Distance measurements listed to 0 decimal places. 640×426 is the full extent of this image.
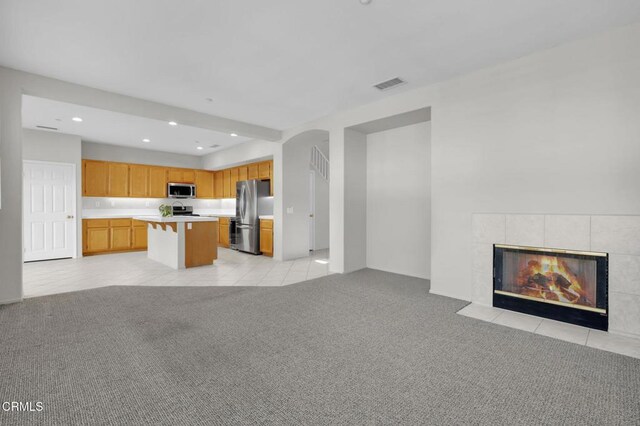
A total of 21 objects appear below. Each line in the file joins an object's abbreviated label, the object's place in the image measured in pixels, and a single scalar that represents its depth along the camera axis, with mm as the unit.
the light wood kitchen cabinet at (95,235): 6840
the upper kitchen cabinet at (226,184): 8579
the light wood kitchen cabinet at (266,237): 6764
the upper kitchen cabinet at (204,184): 8984
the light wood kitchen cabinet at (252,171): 7520
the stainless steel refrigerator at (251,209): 7012
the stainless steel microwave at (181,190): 8266
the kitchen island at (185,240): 5441
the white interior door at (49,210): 6043
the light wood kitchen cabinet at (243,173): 7855
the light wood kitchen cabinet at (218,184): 8969
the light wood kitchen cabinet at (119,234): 7238
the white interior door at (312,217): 7789
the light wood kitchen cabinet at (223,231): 8405
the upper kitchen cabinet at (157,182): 8031
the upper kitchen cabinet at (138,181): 7719
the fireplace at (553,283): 2801
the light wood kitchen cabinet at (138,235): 7566
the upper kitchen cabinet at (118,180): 7395
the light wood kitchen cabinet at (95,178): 7012
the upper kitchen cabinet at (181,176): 8406
